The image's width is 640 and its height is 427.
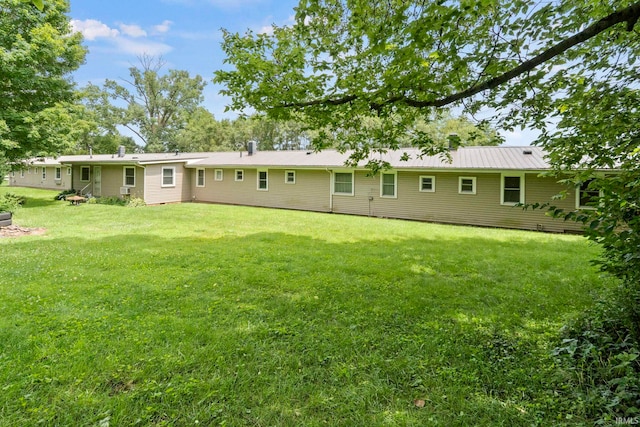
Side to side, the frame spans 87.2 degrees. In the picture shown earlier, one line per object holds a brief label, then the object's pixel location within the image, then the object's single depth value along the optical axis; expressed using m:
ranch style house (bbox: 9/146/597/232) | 11.87
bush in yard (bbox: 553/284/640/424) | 2.12
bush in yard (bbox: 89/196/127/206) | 16.42
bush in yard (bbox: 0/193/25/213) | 10.71
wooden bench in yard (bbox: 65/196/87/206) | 15.98
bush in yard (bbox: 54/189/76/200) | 17.85
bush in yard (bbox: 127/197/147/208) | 15.79
